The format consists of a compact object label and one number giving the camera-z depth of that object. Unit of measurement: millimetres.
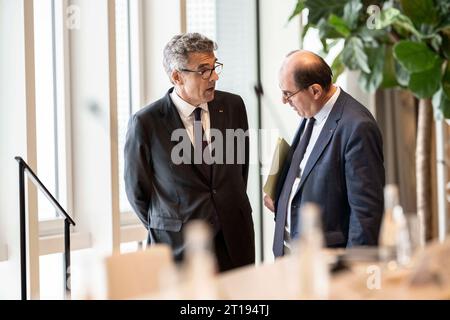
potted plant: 6788
